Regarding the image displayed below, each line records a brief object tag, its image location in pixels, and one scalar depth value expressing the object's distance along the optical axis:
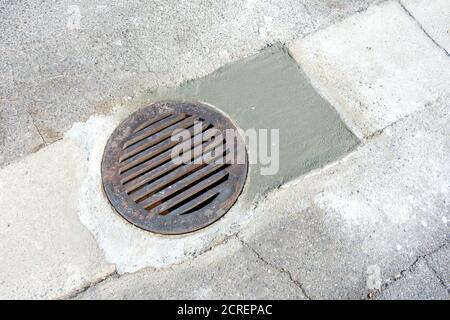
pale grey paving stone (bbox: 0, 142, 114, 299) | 2.43
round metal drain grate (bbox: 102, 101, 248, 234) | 2.61
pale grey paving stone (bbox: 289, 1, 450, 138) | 2.90
